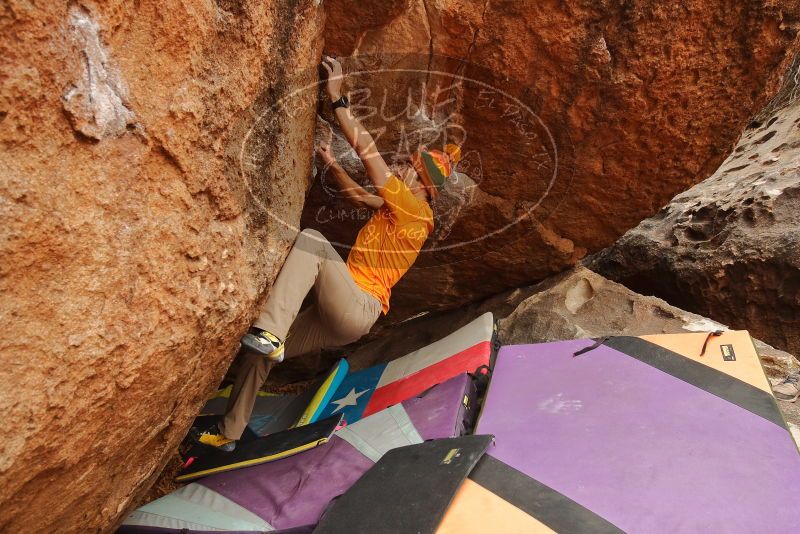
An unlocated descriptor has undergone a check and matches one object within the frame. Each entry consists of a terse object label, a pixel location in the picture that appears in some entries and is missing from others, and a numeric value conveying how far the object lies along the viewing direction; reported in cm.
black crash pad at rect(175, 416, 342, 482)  267
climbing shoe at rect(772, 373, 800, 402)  254
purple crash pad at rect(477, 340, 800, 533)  185
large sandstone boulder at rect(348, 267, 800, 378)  317
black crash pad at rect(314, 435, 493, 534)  187
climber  244
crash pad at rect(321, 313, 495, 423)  305
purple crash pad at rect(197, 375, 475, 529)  222
